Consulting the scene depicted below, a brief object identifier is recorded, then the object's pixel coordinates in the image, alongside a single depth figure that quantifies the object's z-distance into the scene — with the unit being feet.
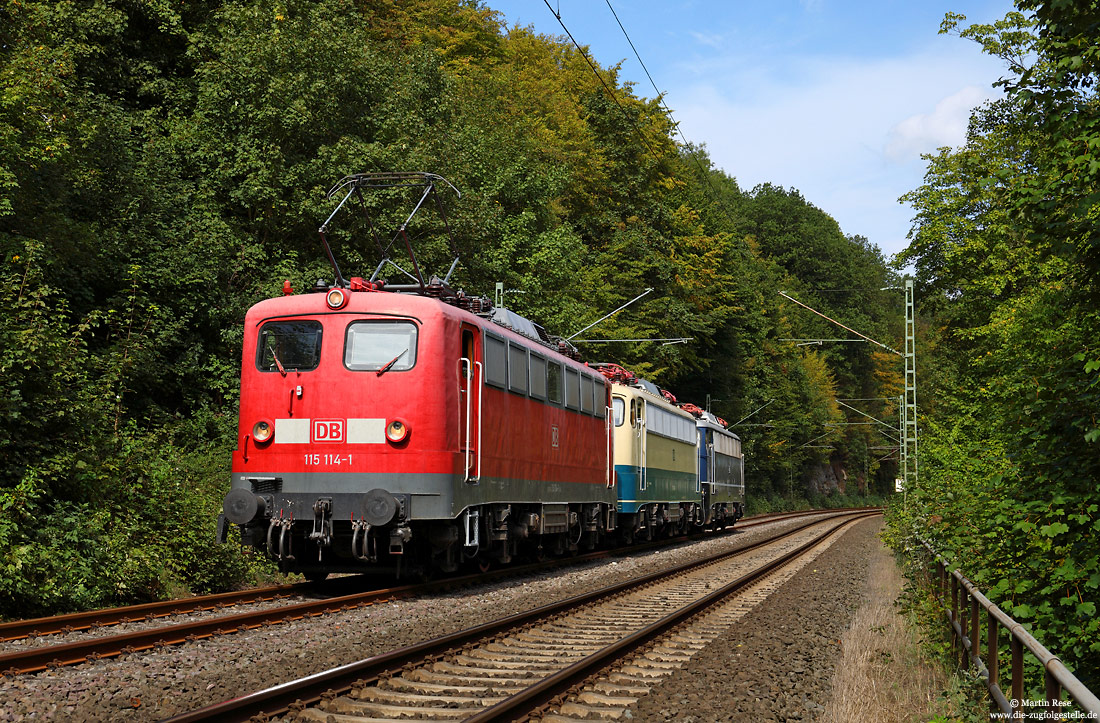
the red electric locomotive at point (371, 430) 41.09
